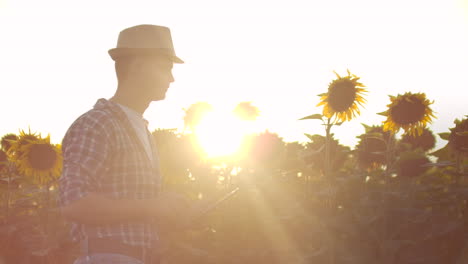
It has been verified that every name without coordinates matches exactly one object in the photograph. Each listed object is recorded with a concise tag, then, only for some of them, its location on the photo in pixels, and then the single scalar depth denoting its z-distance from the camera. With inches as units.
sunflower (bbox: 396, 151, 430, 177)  175.3
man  86.0
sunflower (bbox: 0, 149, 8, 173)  287.3
